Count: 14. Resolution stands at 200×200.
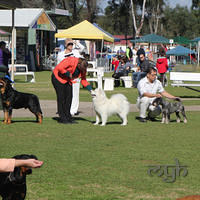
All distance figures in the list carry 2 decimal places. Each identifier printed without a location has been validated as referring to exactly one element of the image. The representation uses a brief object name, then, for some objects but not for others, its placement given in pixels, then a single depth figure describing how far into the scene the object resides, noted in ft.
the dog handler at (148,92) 43.78
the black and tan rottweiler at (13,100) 38.75
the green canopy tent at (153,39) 160.67
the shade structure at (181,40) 170.40
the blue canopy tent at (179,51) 152.05
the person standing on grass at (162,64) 80.28
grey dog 42.70
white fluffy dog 39.34
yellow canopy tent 98.78
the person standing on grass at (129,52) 133.75
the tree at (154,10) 290.25
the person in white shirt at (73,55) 43.36
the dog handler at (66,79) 40.11
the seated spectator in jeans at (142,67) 73.62
